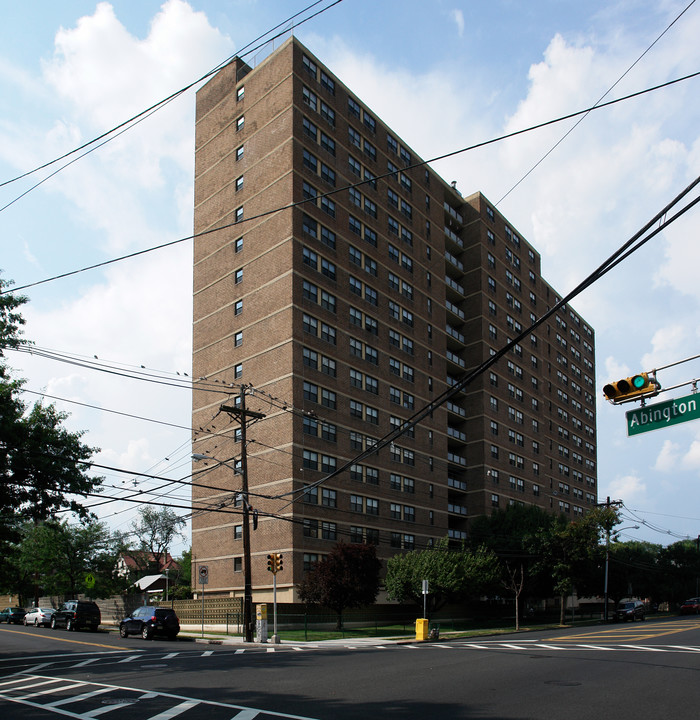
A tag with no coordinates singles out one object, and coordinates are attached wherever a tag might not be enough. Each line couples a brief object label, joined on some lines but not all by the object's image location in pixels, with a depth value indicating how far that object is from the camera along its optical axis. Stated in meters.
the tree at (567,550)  55.34
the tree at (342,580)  41.19
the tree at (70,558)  60.16
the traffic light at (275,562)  32.91
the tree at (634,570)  71.38
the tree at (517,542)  55.53
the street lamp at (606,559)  60.48
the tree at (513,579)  52.70
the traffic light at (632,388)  11.70
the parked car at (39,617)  49.62
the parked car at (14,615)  56.66
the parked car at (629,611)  59.41
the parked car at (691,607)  74.06
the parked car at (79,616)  44.81
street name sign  12.01
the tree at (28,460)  30.09
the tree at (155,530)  104.88
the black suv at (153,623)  35.84
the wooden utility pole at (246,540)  33.81
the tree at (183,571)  97.44
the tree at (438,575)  46.94
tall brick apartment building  49.06
